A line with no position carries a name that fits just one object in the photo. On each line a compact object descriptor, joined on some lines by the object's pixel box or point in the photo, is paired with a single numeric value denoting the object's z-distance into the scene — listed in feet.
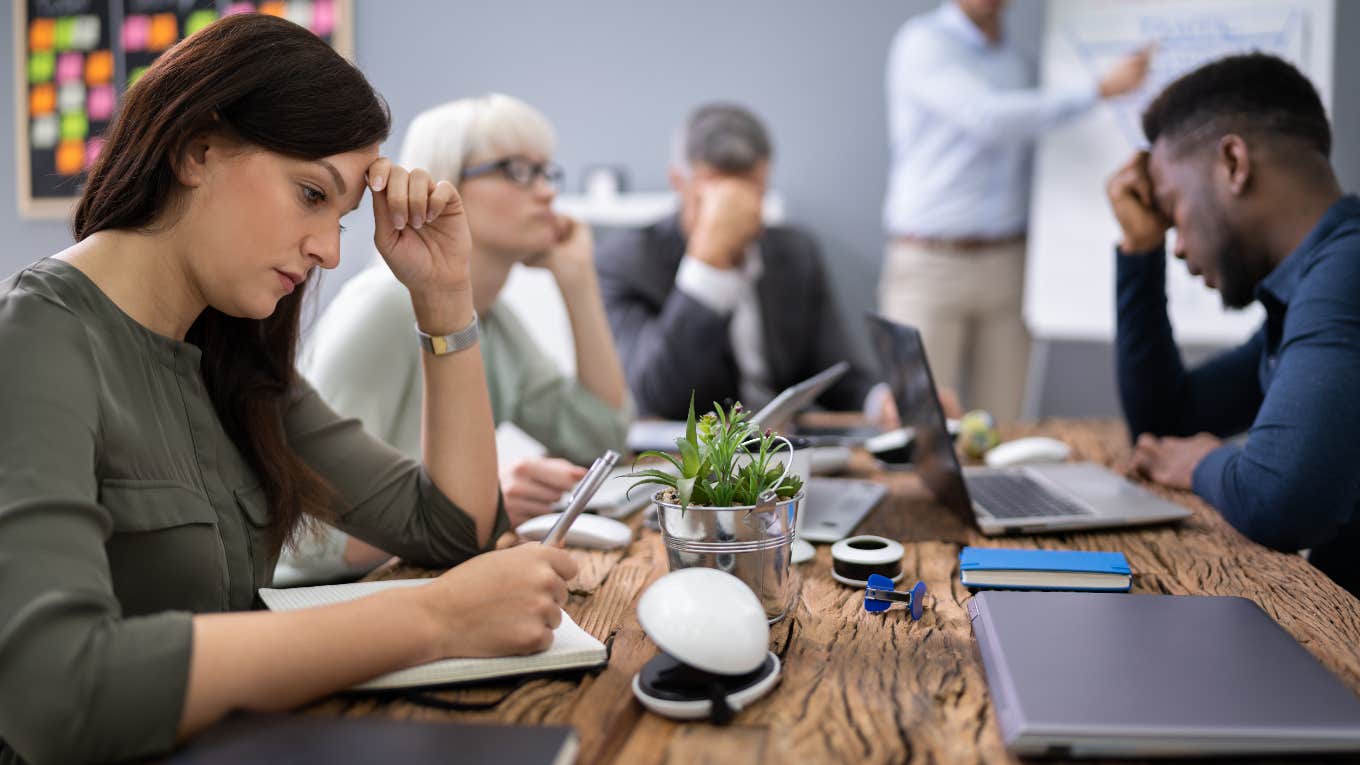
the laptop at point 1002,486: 3.59
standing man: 8.67
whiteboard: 8.75
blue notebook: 2.89
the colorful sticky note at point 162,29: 11.41
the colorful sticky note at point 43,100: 11.80
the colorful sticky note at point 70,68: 11.69
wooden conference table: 1.96
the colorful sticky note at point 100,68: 11.64
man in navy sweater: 3.46
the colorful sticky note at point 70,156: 11.81
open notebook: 2.18
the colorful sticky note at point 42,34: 11.71
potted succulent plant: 2.52
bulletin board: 11.48
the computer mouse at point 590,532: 3.43
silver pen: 2.63
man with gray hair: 7.11
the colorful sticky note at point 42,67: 11.75
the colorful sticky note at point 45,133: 11.87
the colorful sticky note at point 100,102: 11.69
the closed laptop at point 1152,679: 1.87
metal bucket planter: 2.51
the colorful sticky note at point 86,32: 11.60
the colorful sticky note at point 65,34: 11.66
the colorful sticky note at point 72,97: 11.75
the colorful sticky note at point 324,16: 10.93
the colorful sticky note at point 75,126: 11.78
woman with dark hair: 1.89
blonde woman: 3.91
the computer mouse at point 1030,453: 4.81
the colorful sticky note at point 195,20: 10.91
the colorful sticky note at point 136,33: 11.46
